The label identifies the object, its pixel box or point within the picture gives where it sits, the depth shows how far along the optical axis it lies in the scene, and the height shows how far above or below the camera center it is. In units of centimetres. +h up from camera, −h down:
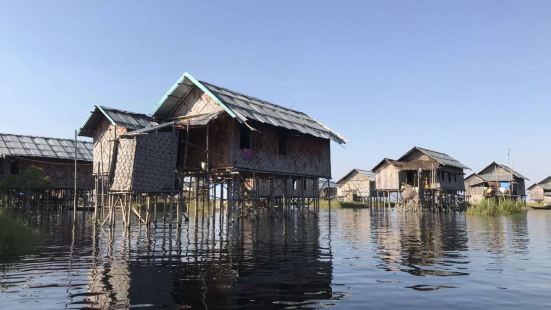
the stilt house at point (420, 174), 4381 +214
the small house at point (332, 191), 6639 +71
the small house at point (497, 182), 5423 +153
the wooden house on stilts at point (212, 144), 1847 +242
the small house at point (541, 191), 6725 +43
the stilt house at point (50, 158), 3180 +282
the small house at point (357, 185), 6041 +140
